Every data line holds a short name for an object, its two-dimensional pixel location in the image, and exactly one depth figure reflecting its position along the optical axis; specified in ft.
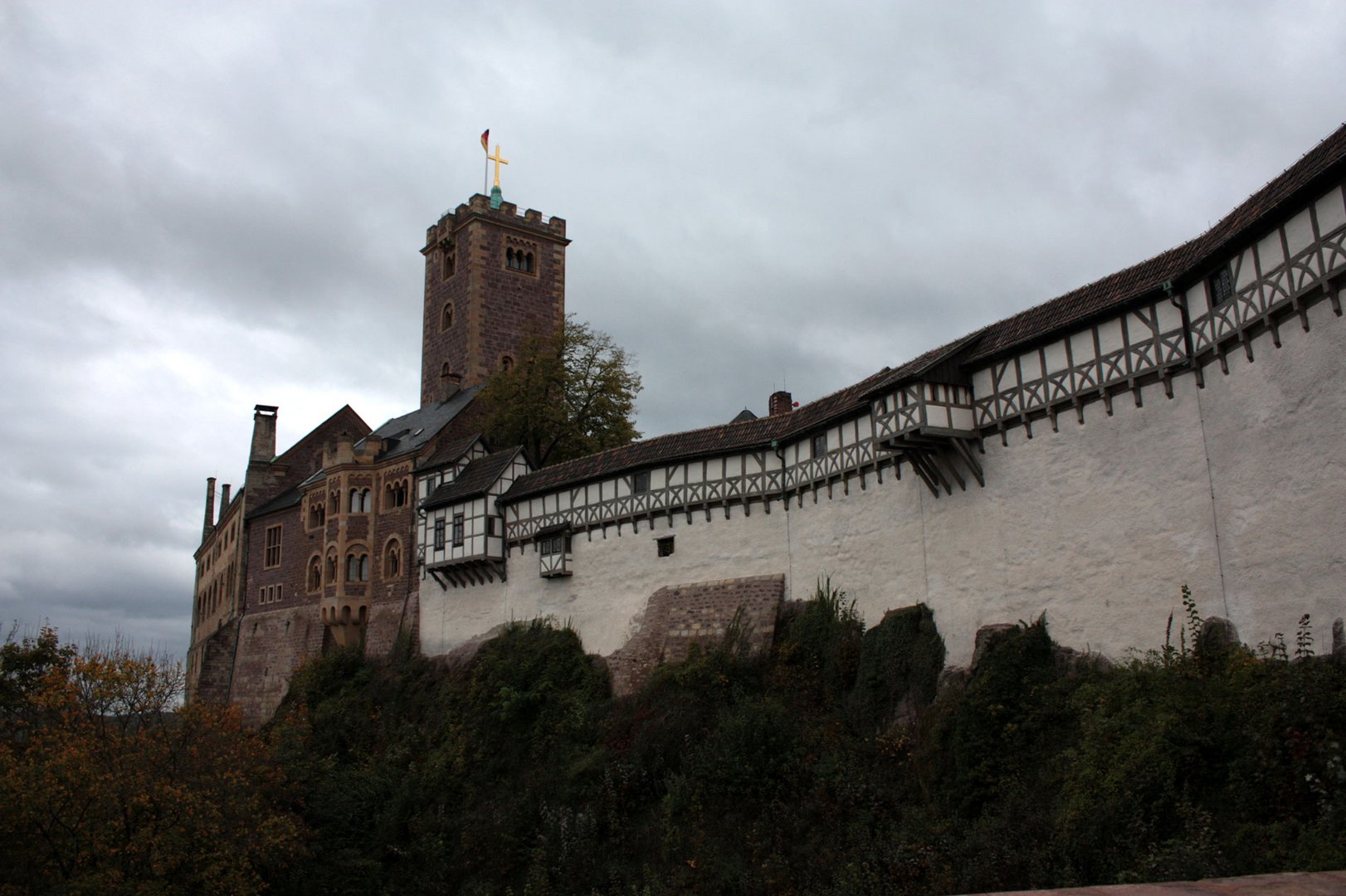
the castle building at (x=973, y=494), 55.77
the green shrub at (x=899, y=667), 76.13
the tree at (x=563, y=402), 138.00
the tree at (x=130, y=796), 77.87
